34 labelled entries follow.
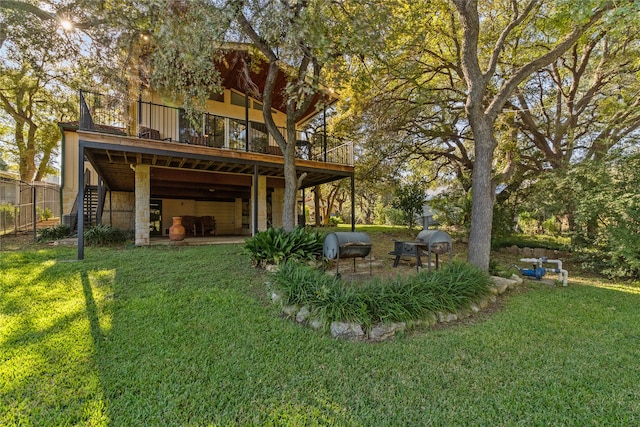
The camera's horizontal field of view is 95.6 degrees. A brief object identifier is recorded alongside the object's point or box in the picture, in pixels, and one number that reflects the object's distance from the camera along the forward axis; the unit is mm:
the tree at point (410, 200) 13023
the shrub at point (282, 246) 5816
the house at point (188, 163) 7770
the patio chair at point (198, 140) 9695
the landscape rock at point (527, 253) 9633
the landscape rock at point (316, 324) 3536
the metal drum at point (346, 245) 4902
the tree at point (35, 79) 7242
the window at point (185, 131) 9984
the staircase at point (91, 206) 10398
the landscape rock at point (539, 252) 9492
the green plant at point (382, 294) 3576
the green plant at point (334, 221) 21500
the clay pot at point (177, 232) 9273
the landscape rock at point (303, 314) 3730
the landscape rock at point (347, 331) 3374
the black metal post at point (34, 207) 8469
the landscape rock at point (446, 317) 3896
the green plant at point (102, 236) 8453
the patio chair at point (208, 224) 13320
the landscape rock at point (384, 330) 3367
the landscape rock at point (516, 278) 5722
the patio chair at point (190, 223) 12914
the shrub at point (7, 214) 9555
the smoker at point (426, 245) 5020
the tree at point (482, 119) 5734
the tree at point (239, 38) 4789
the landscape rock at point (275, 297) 4214
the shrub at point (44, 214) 13511
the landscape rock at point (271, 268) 5505
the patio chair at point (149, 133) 8261
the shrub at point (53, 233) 9148
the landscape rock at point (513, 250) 10123
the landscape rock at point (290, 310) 3896
